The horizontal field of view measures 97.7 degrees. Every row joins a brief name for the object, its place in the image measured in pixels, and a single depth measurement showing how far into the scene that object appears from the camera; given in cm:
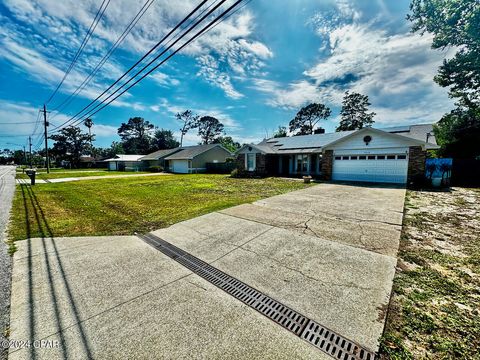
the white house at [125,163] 4066
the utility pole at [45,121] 2806
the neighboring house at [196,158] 2903
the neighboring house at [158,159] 3757
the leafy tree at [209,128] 5431
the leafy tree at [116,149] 6375
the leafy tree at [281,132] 4356
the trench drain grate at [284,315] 199
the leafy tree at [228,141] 5422
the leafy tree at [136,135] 6166
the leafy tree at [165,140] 5906
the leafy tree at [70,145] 5619
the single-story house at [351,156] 1312
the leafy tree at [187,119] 5297
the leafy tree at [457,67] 1399
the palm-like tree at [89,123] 5822
